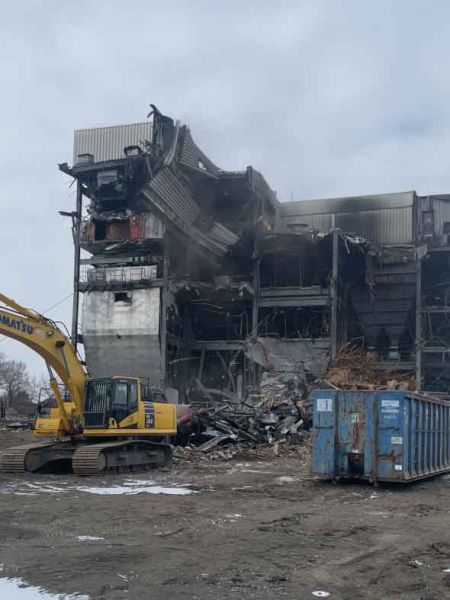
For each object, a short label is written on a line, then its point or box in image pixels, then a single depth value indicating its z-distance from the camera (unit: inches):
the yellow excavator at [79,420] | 695.7
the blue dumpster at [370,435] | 616.7
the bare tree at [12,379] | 3394.9
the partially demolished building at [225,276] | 1697.8
